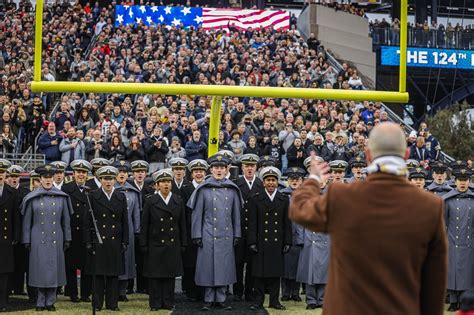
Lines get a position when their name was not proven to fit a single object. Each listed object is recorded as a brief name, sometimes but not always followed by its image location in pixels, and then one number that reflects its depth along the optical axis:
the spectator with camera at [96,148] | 16.34
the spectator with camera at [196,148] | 16.75
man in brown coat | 4.80
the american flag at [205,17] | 29.11
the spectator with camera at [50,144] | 16.73
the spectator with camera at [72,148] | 16.50
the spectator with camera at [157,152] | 16.38
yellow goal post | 10.60
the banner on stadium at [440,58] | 33.53
